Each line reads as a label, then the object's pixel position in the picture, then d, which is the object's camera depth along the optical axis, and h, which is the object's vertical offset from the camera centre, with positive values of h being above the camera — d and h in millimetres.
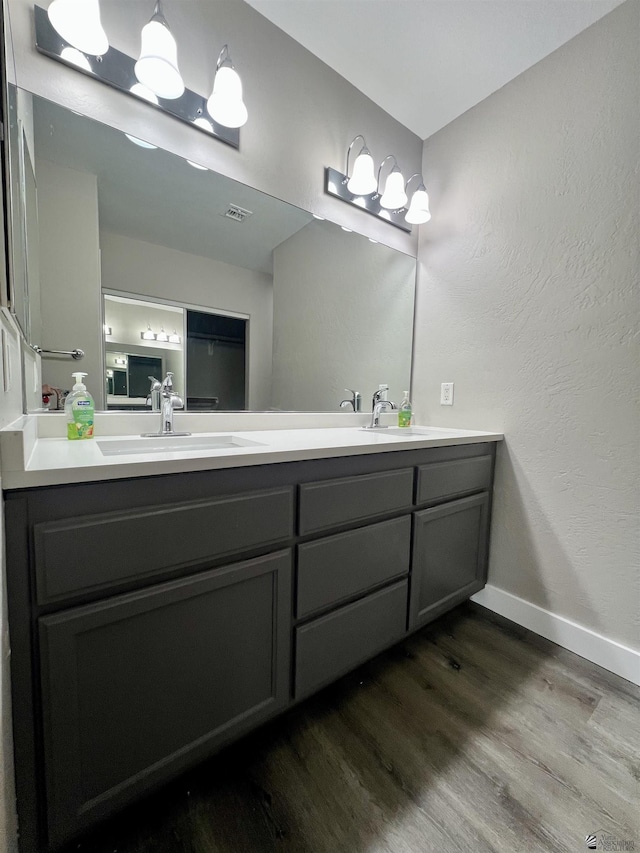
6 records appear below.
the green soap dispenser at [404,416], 1894 -76
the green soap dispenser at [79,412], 1041 -61
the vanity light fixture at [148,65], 965 +1000
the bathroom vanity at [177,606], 645 -485
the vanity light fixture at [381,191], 1637 +1021
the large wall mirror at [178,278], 1076 +446
